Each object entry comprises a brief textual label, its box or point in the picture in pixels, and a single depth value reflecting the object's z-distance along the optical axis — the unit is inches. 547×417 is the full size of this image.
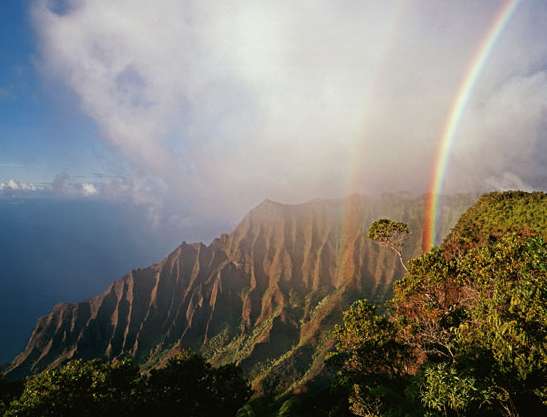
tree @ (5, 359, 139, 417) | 1386.6
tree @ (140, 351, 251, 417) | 2080.5
